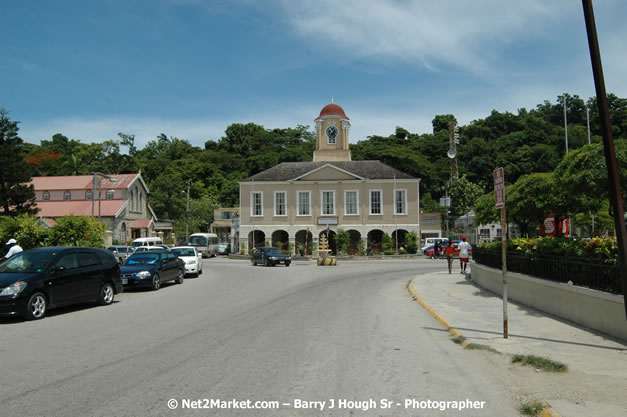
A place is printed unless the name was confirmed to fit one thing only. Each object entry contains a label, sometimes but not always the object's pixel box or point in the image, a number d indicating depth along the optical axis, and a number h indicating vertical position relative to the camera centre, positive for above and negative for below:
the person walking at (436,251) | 42.39 -1.07
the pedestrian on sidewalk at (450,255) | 25.45 -0.86
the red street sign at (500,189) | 9.34 +0.89
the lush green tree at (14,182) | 42.25 +5.52
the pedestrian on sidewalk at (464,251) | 24.20 -0.64
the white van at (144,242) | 42.18 +0.20
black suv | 11.88 -0.85
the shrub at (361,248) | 47.62 -0.77
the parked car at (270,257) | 34.97 -1.07
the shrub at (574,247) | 10.23 -0.29
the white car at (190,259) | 25.71 -0.78
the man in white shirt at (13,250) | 16.84 -0.09
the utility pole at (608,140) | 7.98 +1.52
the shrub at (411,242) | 47.47 -0.31
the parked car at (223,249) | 54.31 -0.67
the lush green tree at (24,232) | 28.06 +0.83
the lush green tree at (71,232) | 28.48 +0.78
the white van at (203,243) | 49.34 +0.04
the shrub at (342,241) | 47.75 -0.09
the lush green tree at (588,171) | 10.39 +1.34
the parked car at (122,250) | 36.68 -0.38
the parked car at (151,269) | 18.95 -0.98
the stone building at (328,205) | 49.38 +3.49
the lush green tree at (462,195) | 66.62 +5.62
